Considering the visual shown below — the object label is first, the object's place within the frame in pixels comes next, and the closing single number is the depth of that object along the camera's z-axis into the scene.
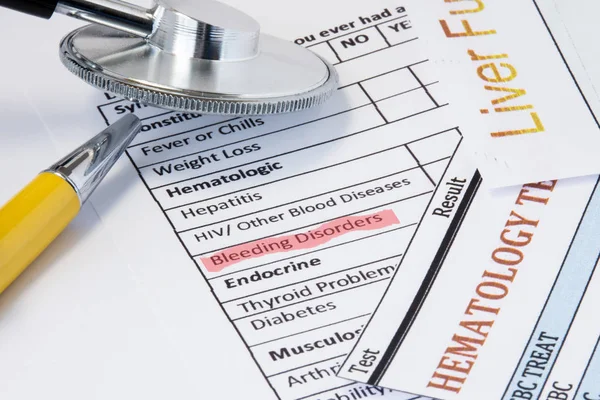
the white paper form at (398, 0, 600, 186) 0.33
